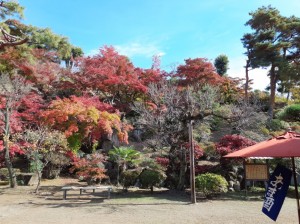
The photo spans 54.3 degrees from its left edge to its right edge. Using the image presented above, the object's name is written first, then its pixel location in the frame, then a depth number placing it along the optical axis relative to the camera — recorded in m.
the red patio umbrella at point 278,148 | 4.01
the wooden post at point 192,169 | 8.77
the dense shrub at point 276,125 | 18.33
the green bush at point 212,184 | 9.52
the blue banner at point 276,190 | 4.29
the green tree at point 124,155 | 12.45
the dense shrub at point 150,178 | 10.45
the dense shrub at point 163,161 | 11.38
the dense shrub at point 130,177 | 10.90
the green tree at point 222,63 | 29.32
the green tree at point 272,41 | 19.66
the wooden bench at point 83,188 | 9.36
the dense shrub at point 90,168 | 11.50
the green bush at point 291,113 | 19.09
